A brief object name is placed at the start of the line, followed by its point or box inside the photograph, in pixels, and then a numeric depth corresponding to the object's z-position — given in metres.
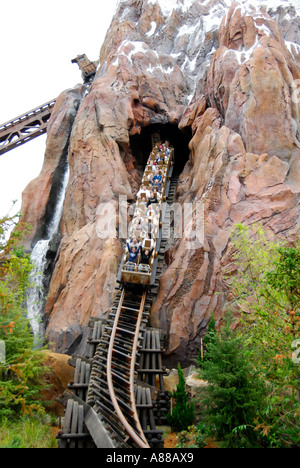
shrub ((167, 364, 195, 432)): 8.98
